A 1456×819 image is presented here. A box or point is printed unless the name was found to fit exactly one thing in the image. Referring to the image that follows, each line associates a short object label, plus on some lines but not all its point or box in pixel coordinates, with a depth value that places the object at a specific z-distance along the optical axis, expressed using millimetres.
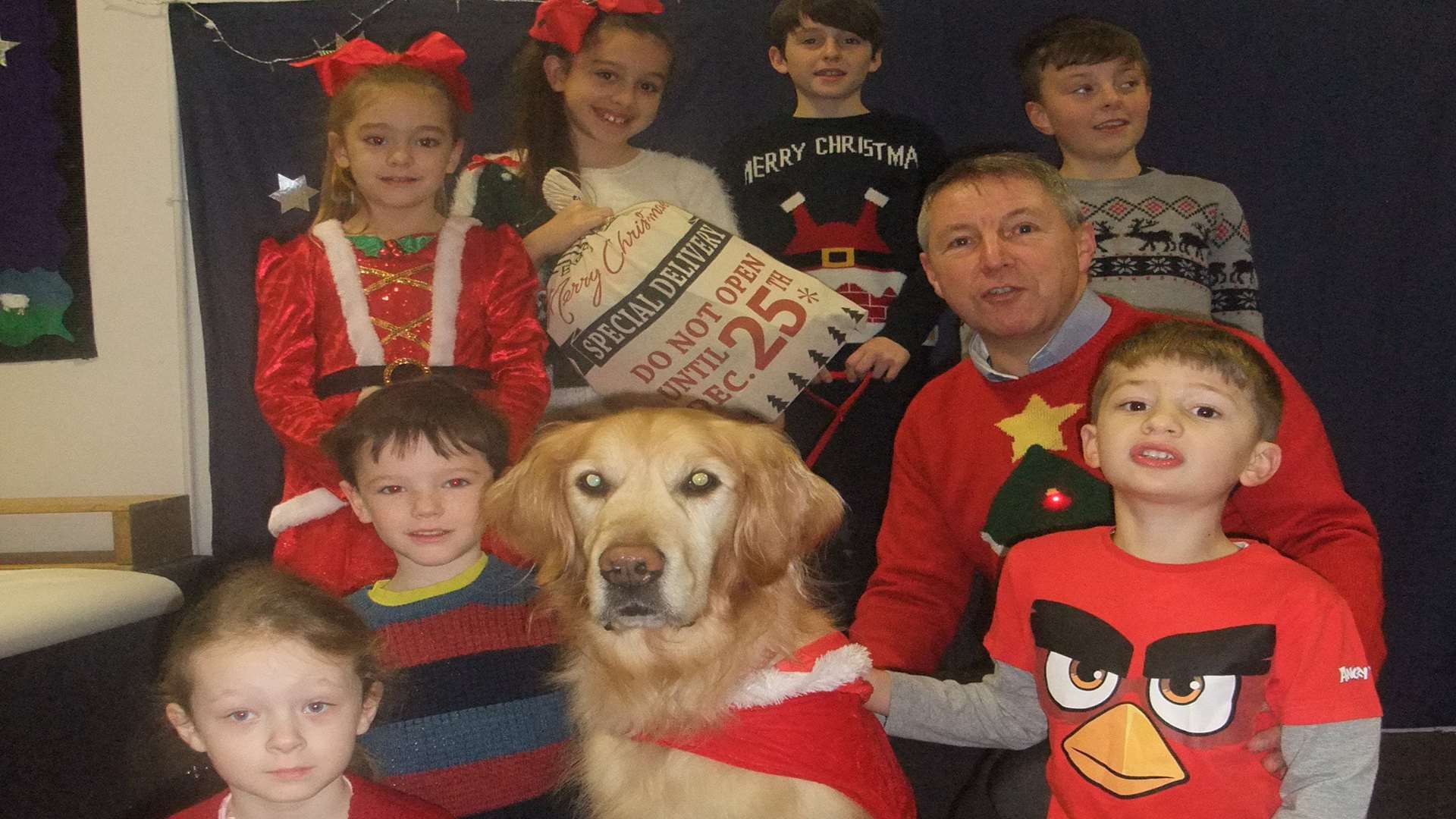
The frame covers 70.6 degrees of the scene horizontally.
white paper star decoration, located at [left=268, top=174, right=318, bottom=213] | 3051
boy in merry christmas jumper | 2650
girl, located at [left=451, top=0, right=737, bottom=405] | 2652
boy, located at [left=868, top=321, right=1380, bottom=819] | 1241
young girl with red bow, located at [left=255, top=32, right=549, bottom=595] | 2098
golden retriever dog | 1426
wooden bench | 2938
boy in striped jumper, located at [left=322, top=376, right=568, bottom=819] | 1641
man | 1915
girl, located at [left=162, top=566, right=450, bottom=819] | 1318
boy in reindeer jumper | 2547
